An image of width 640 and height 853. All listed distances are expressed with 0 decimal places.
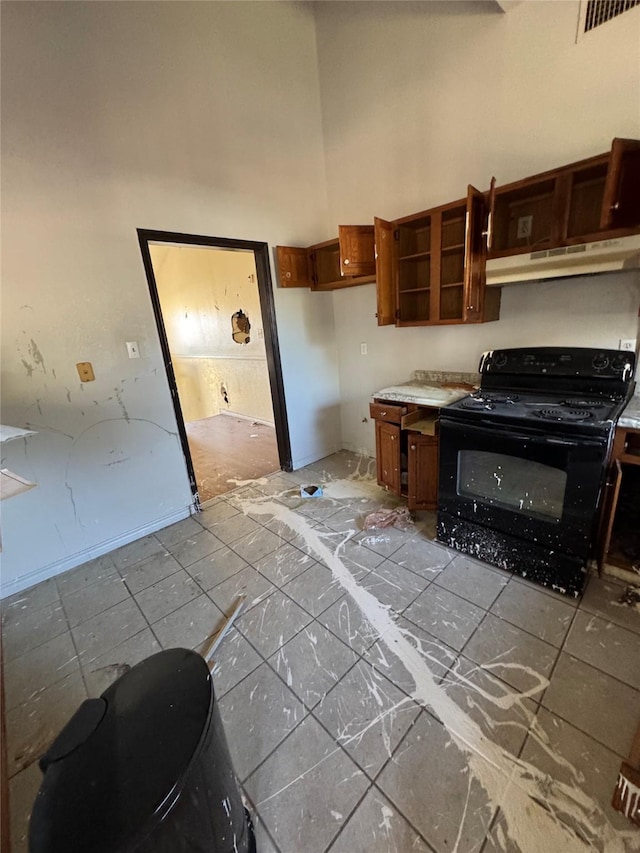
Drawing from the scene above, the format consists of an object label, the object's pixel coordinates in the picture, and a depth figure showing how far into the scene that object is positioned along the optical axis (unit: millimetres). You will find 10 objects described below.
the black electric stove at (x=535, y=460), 1678
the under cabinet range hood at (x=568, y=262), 1652
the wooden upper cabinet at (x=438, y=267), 2162
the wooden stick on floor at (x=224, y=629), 1629
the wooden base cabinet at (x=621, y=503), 1676
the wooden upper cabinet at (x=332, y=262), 2719
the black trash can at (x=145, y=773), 641
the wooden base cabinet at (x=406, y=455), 2432
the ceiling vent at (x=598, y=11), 1742
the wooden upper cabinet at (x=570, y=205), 1636
